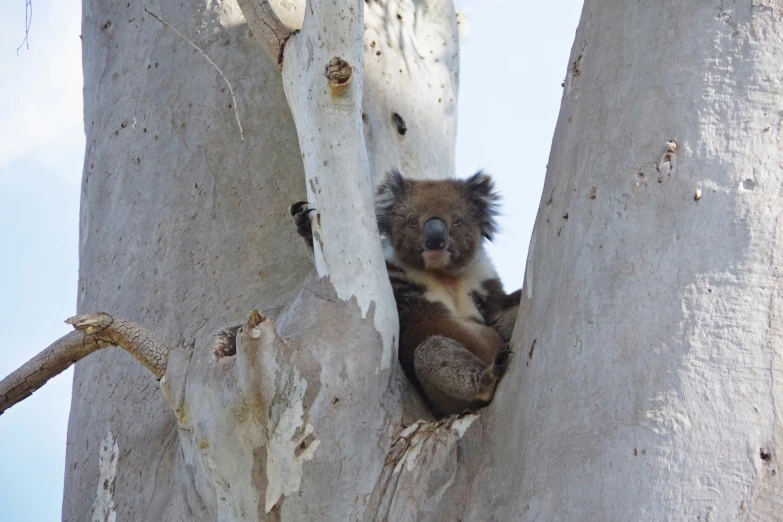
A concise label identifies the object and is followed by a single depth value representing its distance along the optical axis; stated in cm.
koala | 752
